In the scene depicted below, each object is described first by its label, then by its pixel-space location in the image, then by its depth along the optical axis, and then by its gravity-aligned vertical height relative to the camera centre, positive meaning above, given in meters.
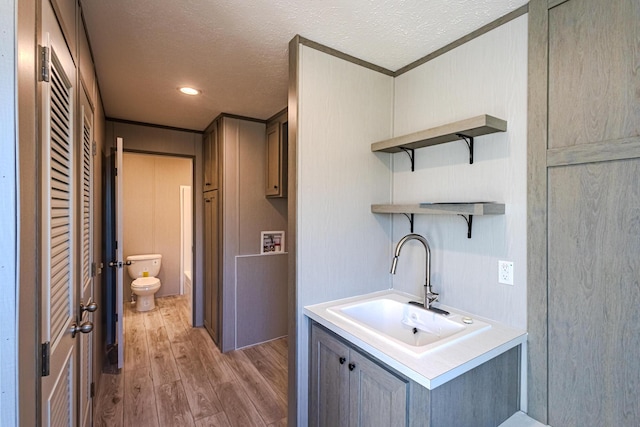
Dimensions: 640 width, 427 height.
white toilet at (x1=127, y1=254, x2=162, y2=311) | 4.22 -0.95
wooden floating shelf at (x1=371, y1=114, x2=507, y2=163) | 1.43 +0.40
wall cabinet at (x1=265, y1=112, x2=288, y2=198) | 2.98 +0.54
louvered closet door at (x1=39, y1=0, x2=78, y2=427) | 0.93 -0.07
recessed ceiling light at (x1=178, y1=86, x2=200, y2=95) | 2.45 +0.97
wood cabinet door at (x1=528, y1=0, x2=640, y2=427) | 1.14 +0.00
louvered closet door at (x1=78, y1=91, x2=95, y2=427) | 1.55 -0.20
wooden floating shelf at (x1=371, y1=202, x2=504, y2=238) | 1.42 +0.02
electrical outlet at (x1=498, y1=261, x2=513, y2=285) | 1.49 -0.29
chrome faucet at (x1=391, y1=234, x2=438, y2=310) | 1.68 -0.38
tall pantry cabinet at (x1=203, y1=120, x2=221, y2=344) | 3.23 -0.22
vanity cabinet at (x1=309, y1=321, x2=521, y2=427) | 1.10 -0.72
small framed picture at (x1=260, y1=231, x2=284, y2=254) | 3.34 -0.32
